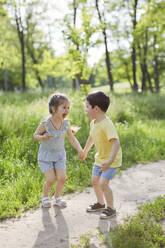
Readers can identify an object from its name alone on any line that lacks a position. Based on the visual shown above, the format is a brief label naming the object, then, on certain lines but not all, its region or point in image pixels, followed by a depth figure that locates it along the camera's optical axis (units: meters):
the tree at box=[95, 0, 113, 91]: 18.00
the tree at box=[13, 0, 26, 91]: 20.03
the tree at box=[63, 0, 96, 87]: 9.55
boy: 3.23
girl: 3.56
